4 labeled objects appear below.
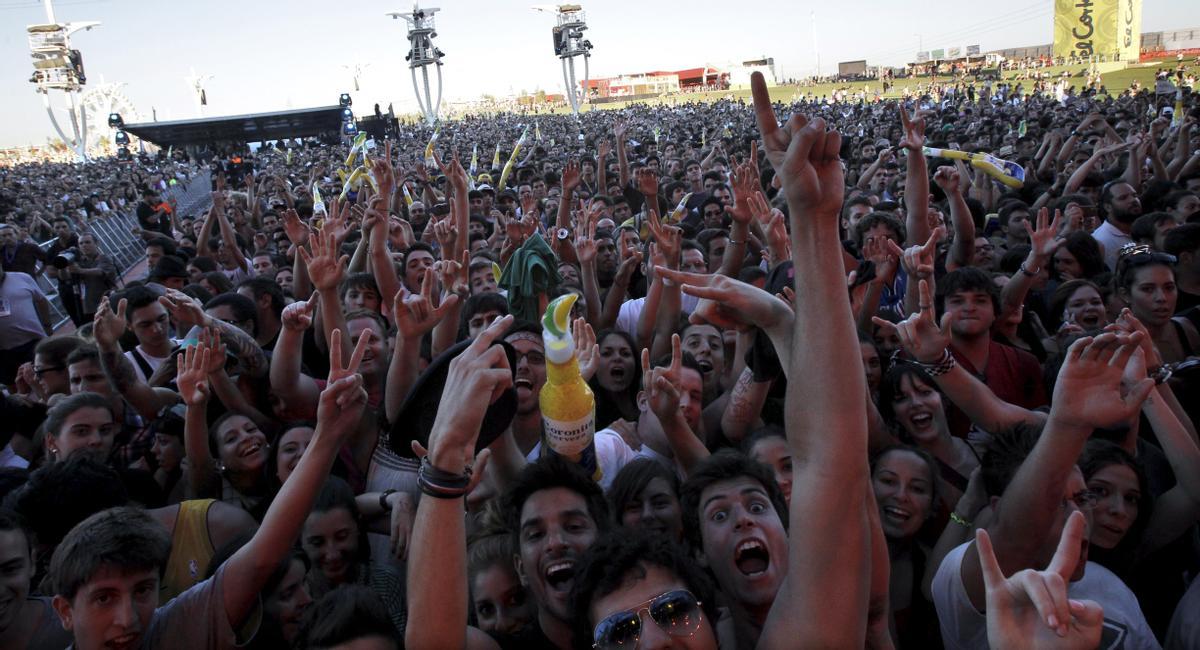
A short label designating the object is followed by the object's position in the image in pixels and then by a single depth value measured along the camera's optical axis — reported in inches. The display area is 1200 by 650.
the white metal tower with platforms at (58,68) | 2014.0
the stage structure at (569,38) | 2114.7
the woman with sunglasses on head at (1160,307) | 142.6
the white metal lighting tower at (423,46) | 1936.5
